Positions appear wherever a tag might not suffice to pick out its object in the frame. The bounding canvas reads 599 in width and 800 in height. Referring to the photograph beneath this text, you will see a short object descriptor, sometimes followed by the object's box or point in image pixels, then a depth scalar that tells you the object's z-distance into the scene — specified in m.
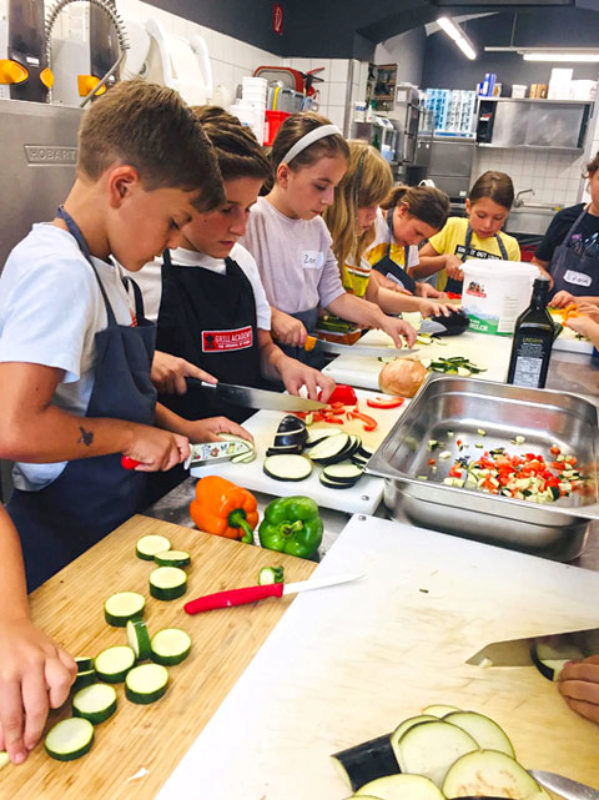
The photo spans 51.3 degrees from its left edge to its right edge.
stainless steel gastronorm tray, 1.37
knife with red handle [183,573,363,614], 1.14
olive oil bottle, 2.30
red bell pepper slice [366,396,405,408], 2.19
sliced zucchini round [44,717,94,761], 0.85
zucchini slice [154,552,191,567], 1.23
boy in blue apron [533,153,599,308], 4.16
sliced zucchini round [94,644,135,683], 0.97
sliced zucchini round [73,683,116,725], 0.91
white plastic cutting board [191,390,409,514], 1.54
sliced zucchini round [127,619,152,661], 1.01
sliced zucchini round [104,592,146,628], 1.09
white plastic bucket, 3.17
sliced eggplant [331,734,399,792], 0.84
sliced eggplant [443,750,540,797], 0.77
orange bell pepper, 1.38
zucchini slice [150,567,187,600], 1.16
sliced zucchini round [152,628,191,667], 1.01
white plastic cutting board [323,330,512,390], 2.57
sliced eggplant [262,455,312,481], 1.60
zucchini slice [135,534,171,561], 1.26
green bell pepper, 1.34
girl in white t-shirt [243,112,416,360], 2.62
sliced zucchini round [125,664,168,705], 0.94
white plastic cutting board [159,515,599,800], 0.87
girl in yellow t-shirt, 4.70
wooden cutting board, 0.84
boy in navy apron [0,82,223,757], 1.19
